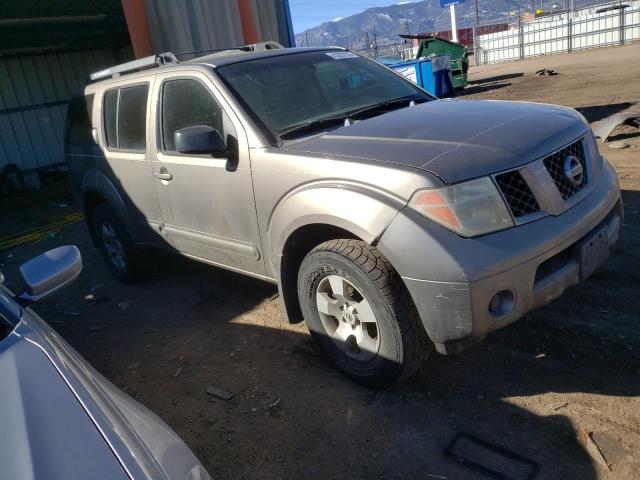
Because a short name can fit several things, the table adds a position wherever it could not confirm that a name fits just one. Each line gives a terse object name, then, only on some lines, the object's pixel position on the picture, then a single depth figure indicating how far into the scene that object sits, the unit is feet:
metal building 25.91
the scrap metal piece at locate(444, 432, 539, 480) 7.63
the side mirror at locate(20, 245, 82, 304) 7.46
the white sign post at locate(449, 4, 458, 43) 83.71
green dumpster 58.80
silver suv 7.97
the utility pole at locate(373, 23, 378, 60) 99.44
